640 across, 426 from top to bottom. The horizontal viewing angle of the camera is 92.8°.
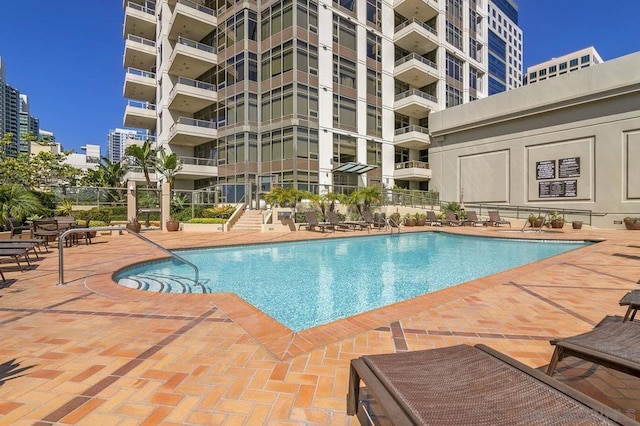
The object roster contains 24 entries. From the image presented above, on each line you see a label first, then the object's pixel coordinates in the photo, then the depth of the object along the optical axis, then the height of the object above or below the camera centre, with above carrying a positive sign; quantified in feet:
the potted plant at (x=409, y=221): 71.20 -3.58
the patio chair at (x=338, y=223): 57.31 -3.29
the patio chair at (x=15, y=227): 30.09 -2.00
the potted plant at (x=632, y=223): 57.77 -3.44
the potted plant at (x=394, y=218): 62.71 -2.77
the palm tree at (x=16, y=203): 35.12 +0.48
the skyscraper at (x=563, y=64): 242.58 +116.86
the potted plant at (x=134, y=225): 46.83 -2.88
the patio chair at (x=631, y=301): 9.53 -3.07
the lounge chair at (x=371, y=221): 60.75 -3.16
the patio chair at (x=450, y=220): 70.03 -3.32
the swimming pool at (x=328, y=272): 18.95 -5.76
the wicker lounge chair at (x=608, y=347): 5.80 -3.04
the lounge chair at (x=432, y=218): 72.59 -2.96
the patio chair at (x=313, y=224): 56.49 -3.34
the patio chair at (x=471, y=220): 72.08 -3.43
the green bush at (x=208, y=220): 57.26 -2.59
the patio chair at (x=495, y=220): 69.72 -3.37
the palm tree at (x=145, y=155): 76.95 +13.30
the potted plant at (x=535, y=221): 61.54 -3.27
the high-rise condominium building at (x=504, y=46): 160.86 +99.57
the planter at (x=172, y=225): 55.62 -3.37
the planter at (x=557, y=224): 61.82 -3.82
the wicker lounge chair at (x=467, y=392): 4.42 -3.12
